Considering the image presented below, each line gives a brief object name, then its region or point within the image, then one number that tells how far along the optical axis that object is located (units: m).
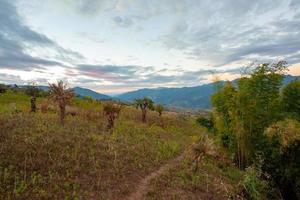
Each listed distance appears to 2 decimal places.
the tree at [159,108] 28.94
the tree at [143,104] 24.40
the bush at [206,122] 23.40
